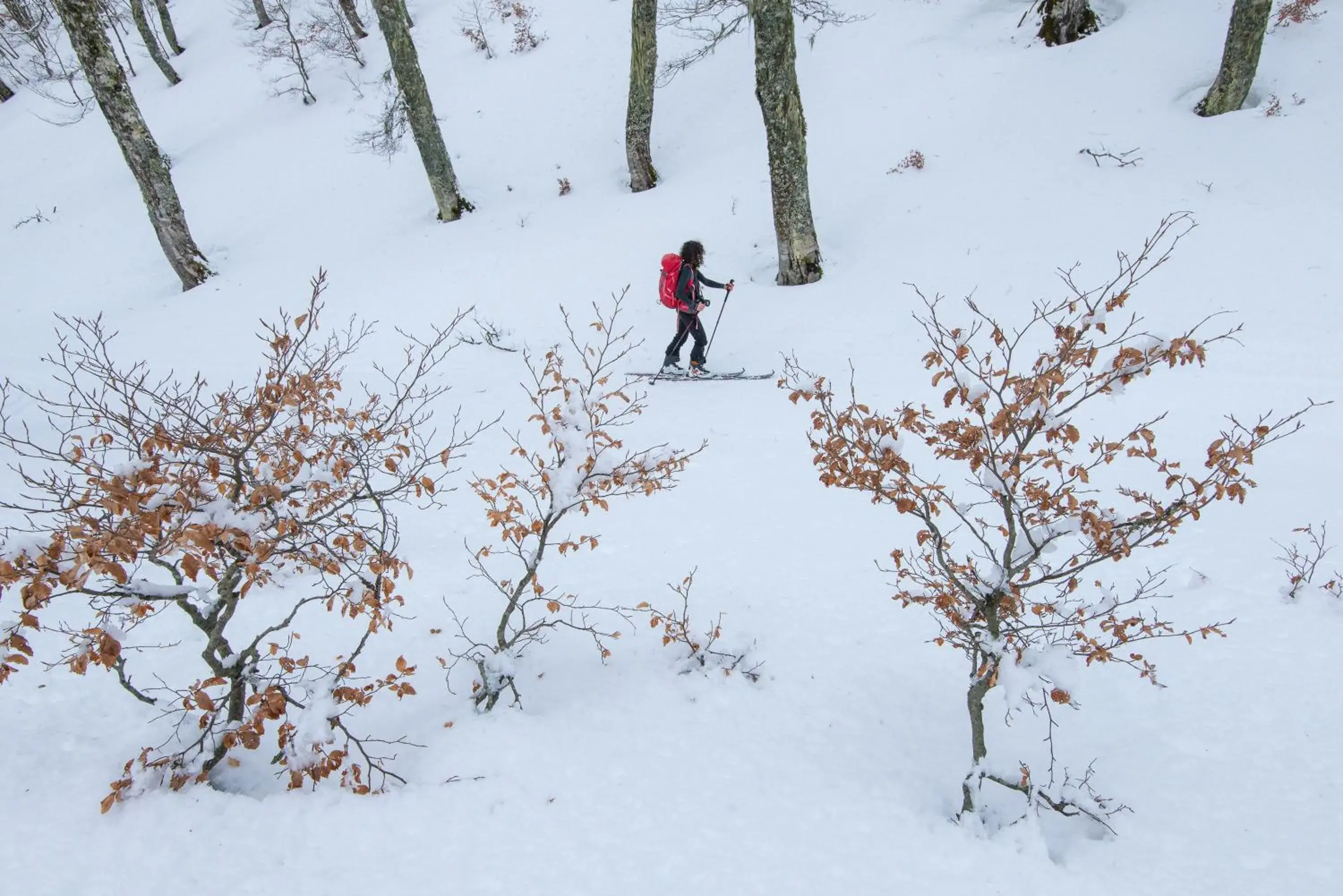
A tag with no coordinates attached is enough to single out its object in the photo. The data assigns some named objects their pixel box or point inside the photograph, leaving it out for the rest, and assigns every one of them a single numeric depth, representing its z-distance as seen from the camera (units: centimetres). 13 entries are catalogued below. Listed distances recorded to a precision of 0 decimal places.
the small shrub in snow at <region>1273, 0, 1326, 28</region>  1035
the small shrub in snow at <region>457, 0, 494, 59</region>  1681
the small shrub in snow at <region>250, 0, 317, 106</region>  1741
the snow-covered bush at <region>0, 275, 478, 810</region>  250
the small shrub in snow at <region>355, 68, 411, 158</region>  1274
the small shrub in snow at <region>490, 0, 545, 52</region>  1636
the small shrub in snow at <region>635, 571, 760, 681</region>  442
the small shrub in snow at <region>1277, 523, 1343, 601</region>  451
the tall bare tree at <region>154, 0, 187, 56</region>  2052
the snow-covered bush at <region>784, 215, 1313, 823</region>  277
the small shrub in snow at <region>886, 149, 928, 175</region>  1091
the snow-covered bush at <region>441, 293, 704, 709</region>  376
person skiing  802
